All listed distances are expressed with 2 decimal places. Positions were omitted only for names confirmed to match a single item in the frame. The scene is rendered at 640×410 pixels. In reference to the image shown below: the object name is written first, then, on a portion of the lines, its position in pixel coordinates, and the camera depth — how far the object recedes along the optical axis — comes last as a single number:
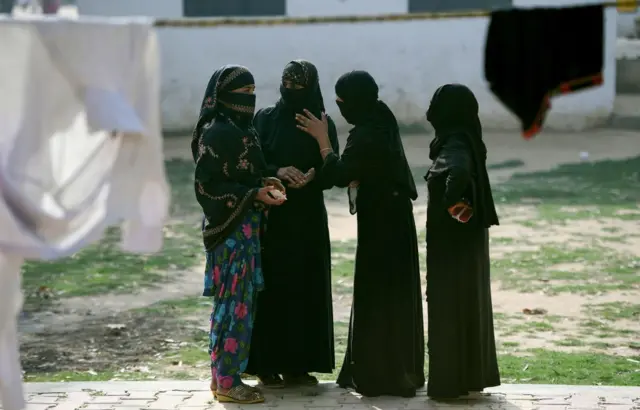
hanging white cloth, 9.16
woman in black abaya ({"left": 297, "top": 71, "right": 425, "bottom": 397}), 12.97
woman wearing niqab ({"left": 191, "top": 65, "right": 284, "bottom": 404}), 12.48
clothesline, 9.53
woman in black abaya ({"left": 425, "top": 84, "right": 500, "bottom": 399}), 12.71
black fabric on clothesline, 10.17
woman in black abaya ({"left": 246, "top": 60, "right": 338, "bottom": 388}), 13.31
